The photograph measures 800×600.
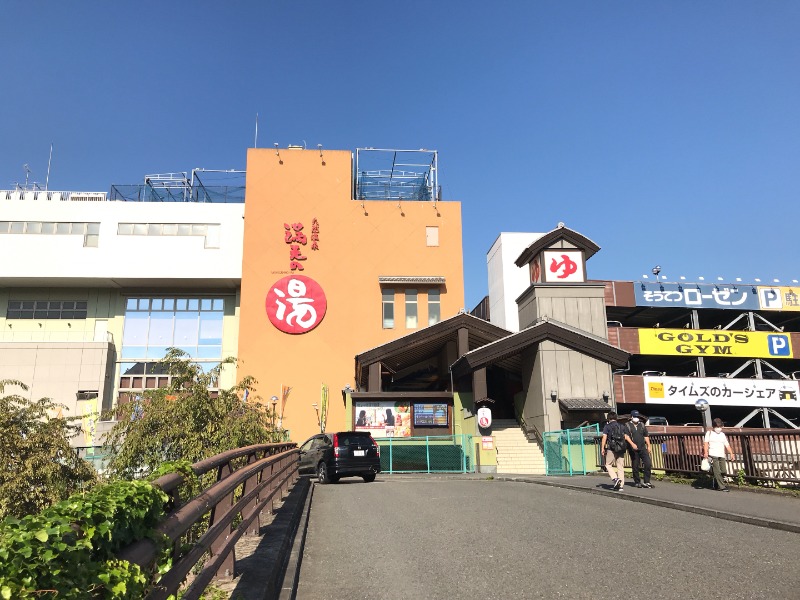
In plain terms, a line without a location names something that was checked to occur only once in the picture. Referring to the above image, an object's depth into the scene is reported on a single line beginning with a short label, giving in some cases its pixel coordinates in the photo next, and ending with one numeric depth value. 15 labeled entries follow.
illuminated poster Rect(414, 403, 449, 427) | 31.02
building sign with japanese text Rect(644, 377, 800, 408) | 45.72
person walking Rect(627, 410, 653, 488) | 15.61
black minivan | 20.56
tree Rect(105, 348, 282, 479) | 14.73
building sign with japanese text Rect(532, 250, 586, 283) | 33.53
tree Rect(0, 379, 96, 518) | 12.77
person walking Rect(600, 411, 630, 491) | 15.13
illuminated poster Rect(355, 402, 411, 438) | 30.48
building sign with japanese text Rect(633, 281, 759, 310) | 48.41
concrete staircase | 27.98
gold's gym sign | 47.28
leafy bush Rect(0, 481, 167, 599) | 2.11
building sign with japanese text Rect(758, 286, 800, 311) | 49.66
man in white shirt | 14.47
